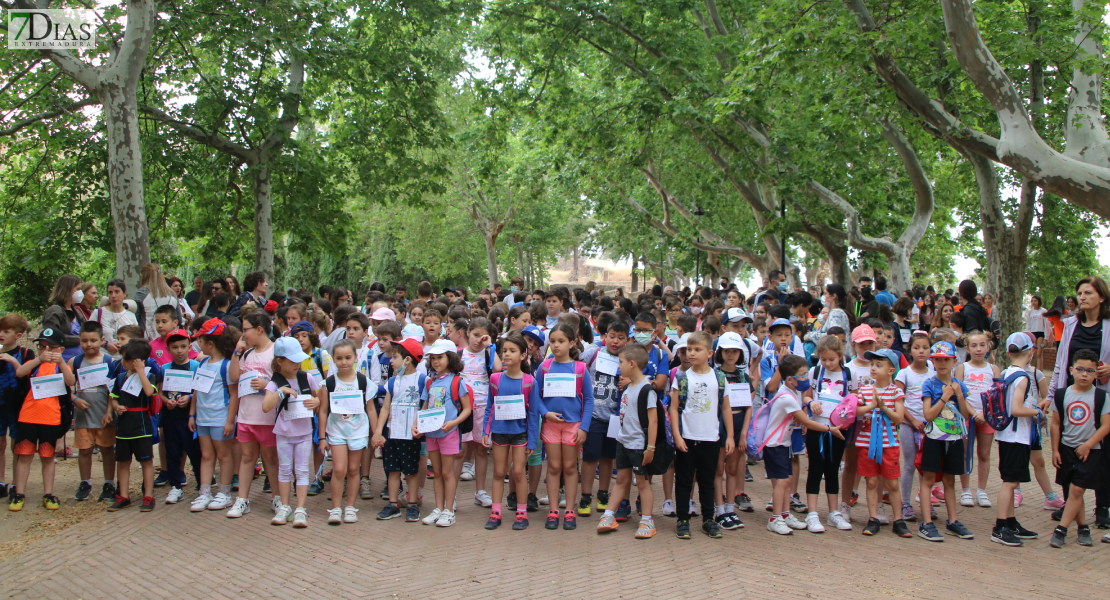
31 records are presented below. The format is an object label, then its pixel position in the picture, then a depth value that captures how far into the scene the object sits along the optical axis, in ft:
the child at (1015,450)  19.99
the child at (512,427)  20.59
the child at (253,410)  20.86
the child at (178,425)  21.53
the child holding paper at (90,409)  21.62
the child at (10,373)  21.63
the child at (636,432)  19.61
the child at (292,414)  20.38
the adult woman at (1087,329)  21.75
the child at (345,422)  20.74
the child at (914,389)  20.72
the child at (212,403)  21.27
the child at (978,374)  21.74
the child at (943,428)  20.29
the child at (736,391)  20.43
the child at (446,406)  20.84
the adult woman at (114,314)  27.27
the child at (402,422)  21.15
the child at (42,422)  21.42
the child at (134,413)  21.36
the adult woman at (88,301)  28.68
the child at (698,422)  19.61
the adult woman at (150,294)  29.53
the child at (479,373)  22.16
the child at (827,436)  20.48
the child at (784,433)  20.29
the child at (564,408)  20.44
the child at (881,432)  20.33
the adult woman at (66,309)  25.73
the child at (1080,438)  19.35
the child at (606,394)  20.99
